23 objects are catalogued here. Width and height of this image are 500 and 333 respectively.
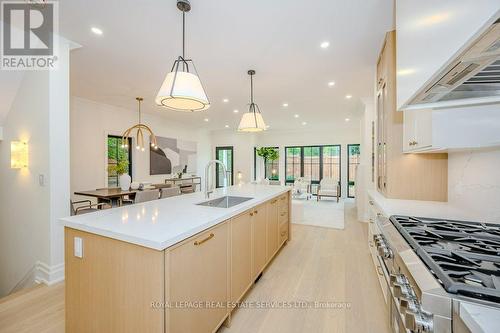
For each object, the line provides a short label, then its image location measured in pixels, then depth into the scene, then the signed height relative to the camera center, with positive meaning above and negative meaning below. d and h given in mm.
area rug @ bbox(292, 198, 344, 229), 4691 -1305
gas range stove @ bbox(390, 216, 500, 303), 682 -400
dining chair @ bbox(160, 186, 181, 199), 4047 -555
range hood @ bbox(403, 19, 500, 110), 744 +410
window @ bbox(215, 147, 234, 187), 9578 +208
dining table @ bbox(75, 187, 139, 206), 3636 -539
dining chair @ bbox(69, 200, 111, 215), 3539 -807
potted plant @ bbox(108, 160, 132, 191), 4211 -294
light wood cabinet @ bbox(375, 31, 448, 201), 2199 +11
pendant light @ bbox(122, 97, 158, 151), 4449 +805
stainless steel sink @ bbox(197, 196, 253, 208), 2409 -442
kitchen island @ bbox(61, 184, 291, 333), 1124 -643
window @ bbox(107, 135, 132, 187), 5367 +237
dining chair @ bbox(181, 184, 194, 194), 6006 -731
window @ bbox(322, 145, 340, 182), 8422 +114
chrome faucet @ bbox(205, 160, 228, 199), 2284 -246
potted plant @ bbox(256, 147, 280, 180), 9016 +458
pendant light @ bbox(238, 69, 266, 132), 3121 +610
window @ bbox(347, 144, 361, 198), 8180 +34
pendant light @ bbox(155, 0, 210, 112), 1757 +652
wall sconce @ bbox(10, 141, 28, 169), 2575 +101
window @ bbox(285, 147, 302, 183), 9086 +32
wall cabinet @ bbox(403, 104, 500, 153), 1335 +247
